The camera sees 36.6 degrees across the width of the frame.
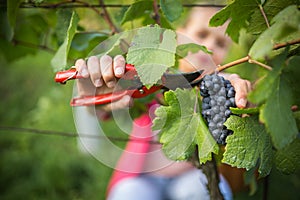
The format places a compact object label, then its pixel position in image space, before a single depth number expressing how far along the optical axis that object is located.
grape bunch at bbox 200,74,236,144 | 0.71
